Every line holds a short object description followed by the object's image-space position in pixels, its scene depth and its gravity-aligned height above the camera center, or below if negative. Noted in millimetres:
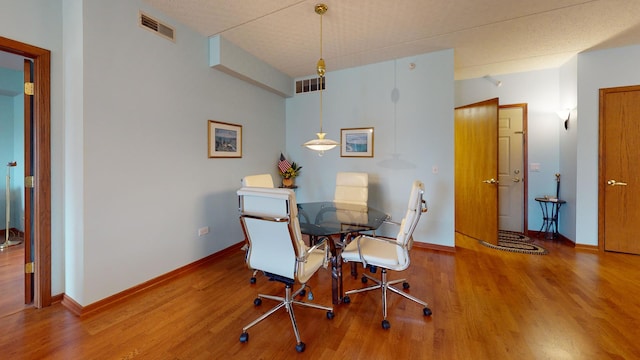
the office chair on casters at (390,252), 2016 -645
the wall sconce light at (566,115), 3949 +969
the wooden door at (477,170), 3877 +117
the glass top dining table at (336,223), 2184 -420
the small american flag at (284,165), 4543 +216
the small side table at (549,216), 4219 -651
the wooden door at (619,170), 3432 +105
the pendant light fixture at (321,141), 2584 +383
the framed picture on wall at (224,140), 3361 +521
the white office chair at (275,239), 1694 -436
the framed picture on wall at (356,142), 4195 +585
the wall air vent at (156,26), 2555 +1560
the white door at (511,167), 4516 +187
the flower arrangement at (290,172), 4556 +93
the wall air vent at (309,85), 4595 +1679
